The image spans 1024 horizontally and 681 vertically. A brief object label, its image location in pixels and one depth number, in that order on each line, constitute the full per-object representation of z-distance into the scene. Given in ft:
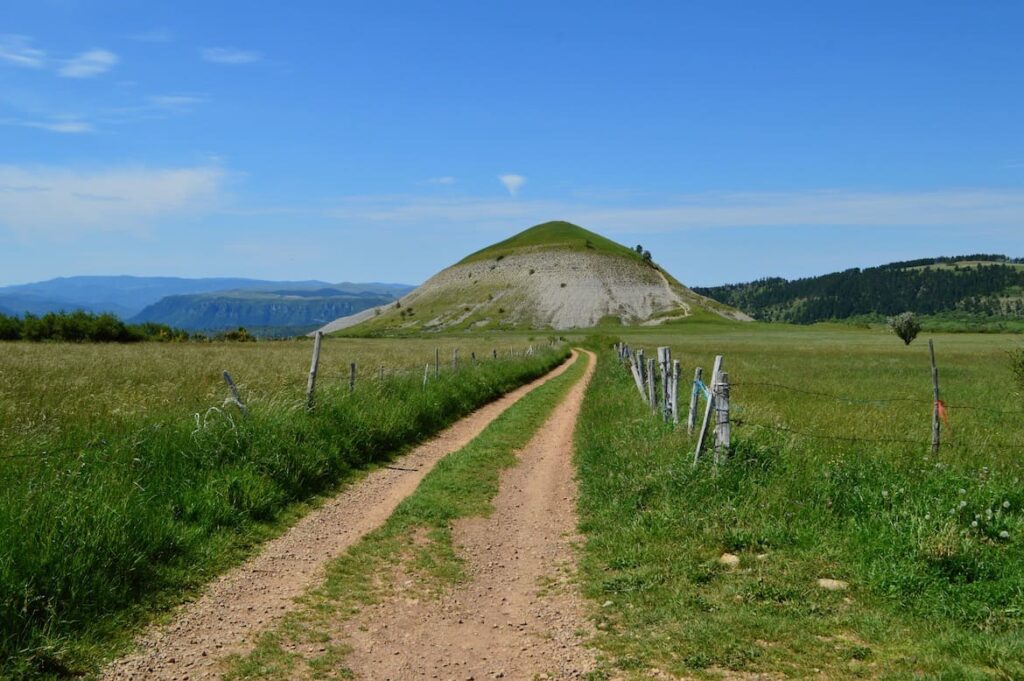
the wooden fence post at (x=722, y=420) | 32.60
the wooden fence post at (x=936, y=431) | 34.42
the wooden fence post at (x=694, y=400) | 38.47
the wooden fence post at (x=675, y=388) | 43.68
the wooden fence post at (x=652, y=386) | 52.65
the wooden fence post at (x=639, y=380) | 61.91
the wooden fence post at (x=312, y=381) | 46.11
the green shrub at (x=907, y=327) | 246.27
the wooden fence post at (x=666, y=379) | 46.47
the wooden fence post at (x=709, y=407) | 33.17
